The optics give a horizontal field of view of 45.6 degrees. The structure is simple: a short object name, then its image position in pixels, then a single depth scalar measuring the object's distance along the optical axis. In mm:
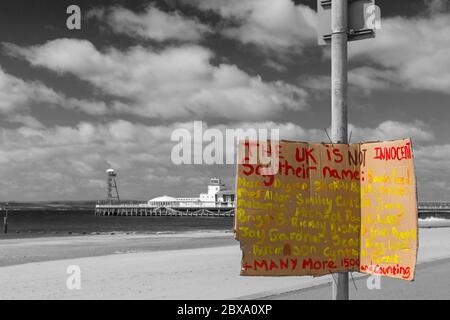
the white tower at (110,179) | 196875
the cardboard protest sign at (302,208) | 5000
